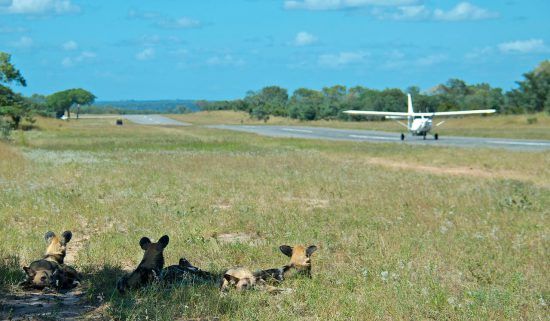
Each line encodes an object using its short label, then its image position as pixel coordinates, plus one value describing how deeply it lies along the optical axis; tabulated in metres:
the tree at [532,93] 88.88
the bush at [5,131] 49.57
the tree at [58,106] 187.84
